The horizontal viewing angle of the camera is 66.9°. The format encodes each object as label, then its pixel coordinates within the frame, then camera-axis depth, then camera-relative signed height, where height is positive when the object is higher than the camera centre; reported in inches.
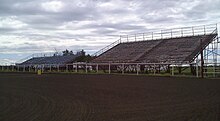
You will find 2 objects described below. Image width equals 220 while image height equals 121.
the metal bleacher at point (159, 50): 777.9 +81.2
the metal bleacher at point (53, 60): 1292.0 +46.2
